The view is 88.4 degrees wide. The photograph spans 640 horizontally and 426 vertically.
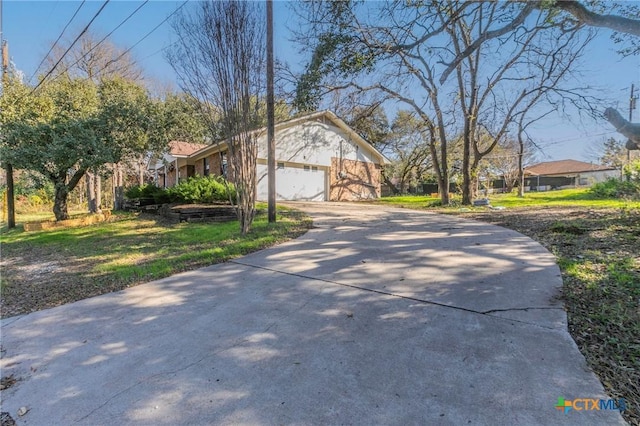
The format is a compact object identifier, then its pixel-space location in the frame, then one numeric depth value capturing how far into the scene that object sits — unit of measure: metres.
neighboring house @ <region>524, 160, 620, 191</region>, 39.31
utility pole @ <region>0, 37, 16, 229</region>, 11.08
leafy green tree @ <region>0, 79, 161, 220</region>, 9.85
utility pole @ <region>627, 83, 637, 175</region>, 19.31
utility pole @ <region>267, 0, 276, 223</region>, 7.71
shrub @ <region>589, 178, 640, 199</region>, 7.88
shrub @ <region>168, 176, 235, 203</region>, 11.41
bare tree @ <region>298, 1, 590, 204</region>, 5.58
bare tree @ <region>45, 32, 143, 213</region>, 17.37
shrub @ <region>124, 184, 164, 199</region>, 14.11
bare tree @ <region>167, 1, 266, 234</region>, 6.54
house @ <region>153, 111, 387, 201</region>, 17.12
